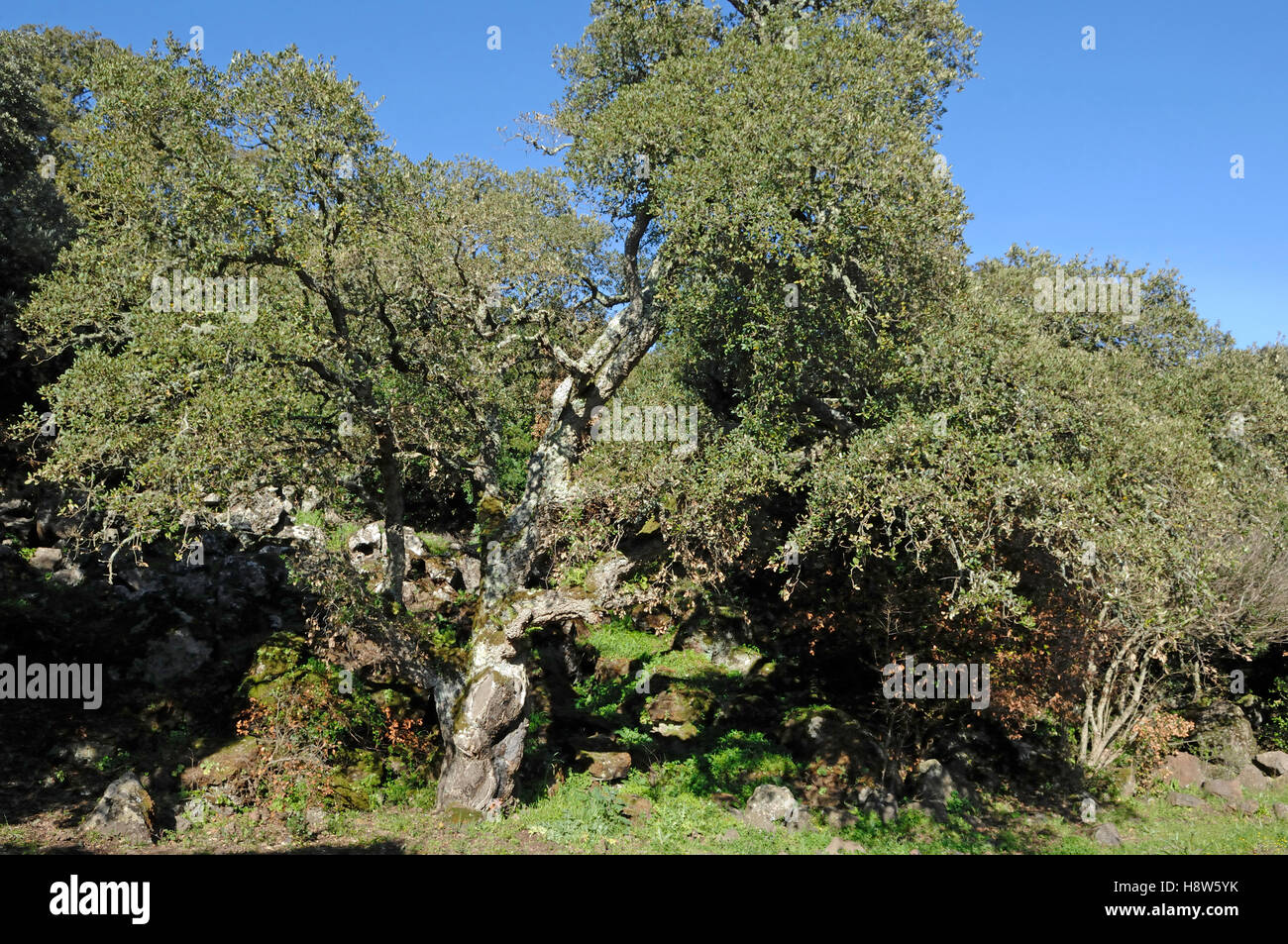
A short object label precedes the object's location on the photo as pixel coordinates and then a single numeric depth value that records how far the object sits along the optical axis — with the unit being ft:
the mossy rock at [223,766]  46.91
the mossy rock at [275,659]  55.88
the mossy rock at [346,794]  46.98
